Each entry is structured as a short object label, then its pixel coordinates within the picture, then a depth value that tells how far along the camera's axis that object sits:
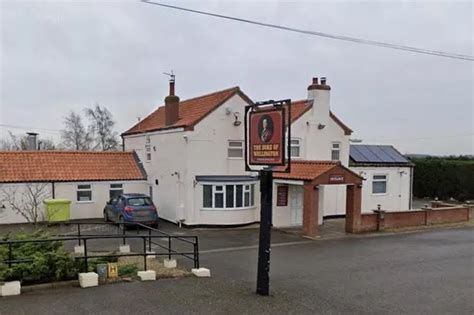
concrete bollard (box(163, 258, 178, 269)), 11.58
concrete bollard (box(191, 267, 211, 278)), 10.62
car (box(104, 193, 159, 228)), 19.73
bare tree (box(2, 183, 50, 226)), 21.67
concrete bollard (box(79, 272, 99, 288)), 9.02
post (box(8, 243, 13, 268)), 8.82
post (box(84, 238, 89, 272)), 9.36
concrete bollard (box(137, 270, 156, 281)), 9.88
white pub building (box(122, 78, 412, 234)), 21.00
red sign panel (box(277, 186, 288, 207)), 21.66
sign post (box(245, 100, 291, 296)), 9.15
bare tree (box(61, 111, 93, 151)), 57.75
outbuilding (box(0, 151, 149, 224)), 21.84
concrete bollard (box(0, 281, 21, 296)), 8.15
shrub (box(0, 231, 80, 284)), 8.80
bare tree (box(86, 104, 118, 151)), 58.16
